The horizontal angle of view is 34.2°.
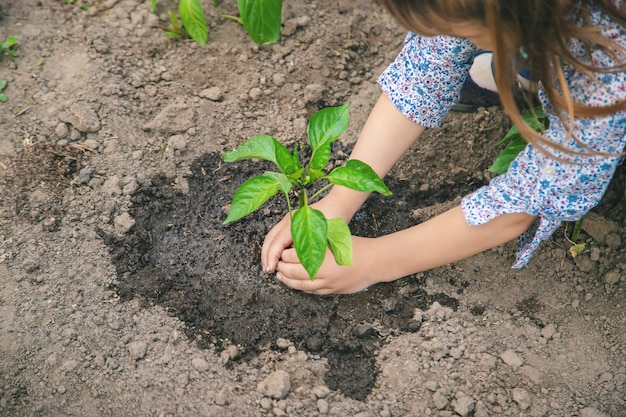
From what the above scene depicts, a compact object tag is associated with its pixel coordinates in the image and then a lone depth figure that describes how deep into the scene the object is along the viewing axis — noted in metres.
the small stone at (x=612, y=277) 0.94
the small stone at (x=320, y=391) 0.86
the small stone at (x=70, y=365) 0.86
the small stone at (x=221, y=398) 0.85
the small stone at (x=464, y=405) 0.85
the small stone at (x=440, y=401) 0.86
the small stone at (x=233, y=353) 0.89
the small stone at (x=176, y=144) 1.02
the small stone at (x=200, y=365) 0.87
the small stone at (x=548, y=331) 0.91
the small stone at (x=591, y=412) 0.85
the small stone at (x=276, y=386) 0.86
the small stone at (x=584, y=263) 0.95
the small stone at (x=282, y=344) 0.90
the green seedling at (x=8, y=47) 1.08
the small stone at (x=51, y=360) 0.87
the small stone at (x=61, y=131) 1.01
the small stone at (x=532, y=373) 0.87
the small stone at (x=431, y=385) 0.87
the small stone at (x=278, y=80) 1.08
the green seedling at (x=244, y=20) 1.03
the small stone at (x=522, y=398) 0.86
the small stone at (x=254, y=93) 1.07
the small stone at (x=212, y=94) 1.06
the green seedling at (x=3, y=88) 1.04
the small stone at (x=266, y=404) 0.85
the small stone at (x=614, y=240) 0.96
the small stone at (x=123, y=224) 0.96
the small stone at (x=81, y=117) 1.02
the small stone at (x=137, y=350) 0.88
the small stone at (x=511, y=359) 0.88
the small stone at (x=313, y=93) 1.07
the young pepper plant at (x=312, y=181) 0.81
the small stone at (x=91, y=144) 1.01
